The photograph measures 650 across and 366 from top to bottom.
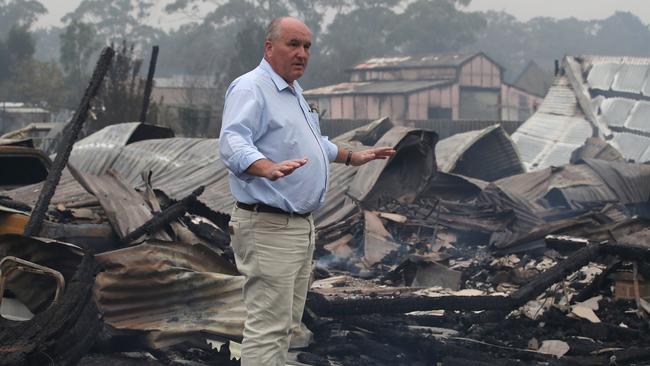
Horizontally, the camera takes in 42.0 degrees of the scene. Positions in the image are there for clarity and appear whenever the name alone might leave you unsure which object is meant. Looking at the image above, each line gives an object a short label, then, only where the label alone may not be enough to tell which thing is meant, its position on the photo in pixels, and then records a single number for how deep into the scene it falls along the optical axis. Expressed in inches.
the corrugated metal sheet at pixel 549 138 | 786.2
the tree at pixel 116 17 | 3417.8
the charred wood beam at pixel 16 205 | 282.8
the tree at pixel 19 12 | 3115.2
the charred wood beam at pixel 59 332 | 169.0
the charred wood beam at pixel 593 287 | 274.7
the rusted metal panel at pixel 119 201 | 293.3
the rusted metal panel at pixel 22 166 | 332.2
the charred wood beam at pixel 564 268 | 254.7
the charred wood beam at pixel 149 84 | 650.2
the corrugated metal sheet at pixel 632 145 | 749.3
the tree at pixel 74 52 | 1918.1
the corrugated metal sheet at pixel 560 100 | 858.4
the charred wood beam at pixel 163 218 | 284.5
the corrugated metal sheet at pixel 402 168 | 457.7
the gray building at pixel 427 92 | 1723.7
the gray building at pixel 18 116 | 1526.6
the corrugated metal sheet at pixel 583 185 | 542.3
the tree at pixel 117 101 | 909.8
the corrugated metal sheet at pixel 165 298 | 221.8
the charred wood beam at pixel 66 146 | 250.5
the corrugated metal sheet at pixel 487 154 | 640.4
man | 153.5
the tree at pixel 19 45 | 1936.5
